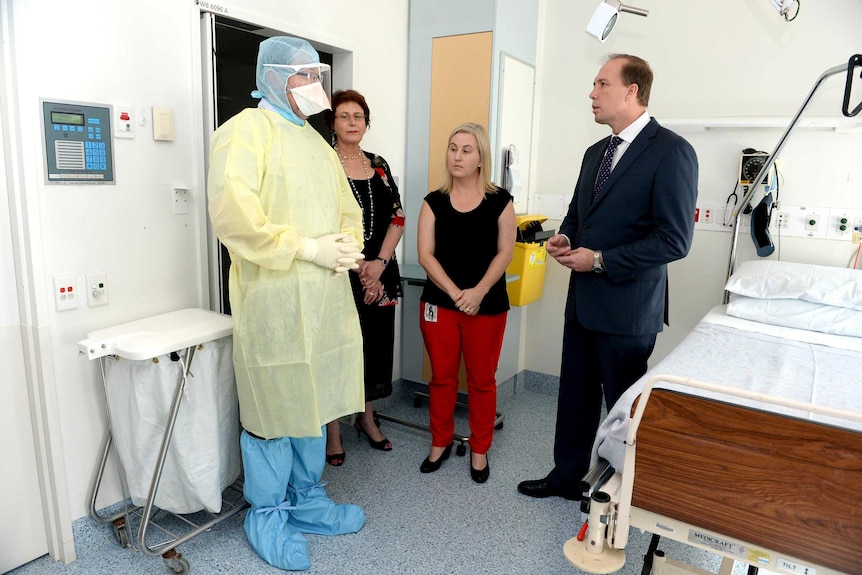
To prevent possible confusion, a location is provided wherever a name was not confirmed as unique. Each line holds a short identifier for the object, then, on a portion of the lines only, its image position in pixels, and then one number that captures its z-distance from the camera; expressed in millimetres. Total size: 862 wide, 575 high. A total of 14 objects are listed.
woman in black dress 2580
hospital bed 1174
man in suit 2043
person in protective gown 1869
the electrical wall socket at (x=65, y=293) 1929
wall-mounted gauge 2961
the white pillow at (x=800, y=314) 2516
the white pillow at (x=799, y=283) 2549
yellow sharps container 3078
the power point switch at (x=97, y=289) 2017
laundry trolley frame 1841
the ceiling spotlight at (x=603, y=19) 2760
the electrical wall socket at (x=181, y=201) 2239
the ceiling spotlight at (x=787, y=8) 2715
